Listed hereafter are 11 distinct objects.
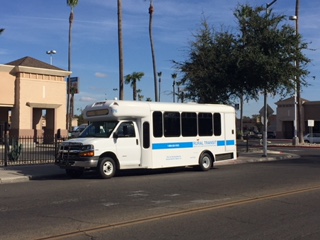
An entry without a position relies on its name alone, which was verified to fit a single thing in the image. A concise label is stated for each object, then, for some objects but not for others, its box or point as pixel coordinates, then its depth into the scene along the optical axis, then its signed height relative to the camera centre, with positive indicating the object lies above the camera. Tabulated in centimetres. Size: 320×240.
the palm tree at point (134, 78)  6368 +923
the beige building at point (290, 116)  6084 +350
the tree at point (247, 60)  2497 +469
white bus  1504 +11
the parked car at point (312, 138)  5038 +24
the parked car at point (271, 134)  7296 +97
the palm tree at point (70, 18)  4456 +1285
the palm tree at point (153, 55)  3347 +660
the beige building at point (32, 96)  3403 +364
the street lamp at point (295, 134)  4000 +58
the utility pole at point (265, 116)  2516 +149
